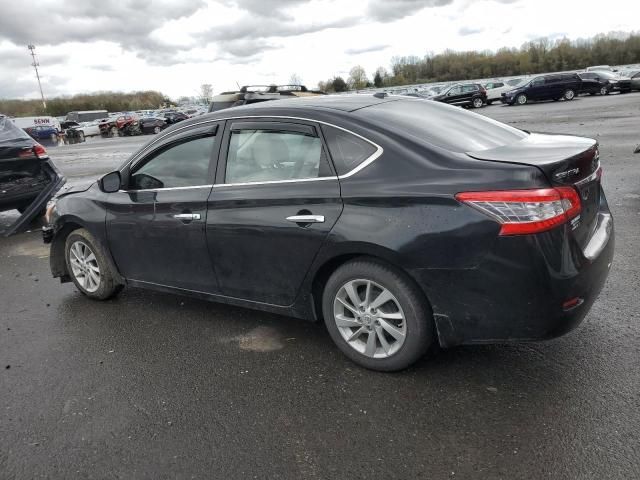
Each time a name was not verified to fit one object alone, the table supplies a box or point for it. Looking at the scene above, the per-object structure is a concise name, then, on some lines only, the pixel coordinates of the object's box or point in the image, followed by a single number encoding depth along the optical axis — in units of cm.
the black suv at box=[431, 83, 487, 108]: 3578
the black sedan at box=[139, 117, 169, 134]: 4209
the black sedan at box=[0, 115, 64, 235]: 789
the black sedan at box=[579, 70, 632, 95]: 3431
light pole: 10504
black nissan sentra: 285
